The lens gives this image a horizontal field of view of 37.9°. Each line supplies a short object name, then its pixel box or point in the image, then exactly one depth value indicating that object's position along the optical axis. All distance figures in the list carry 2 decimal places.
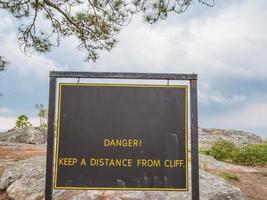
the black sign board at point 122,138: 4.11
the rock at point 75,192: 5.19
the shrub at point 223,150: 10.09
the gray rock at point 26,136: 14.06
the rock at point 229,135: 16.36
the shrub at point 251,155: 10.09
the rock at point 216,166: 7.83
